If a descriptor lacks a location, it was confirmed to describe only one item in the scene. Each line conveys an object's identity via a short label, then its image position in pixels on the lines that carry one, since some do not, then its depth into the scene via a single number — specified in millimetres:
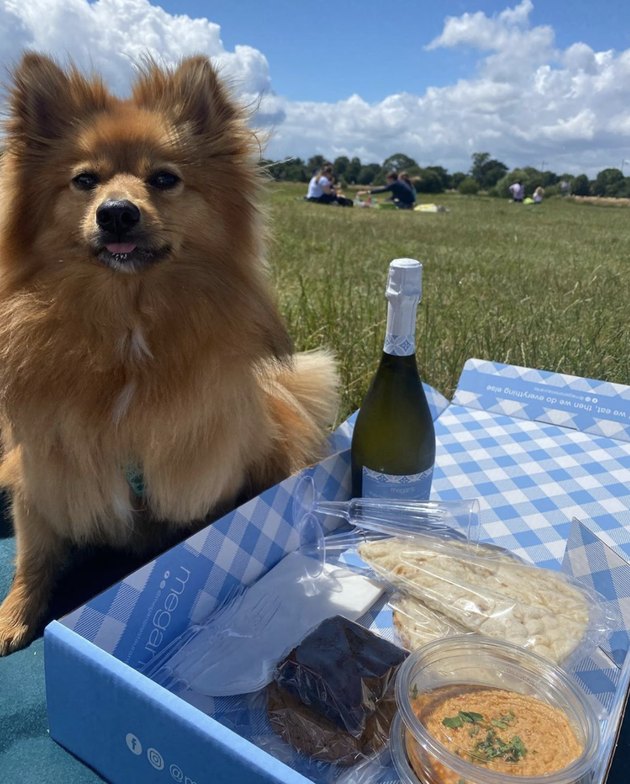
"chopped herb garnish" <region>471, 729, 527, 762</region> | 367
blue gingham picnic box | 367
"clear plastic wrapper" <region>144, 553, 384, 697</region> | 484
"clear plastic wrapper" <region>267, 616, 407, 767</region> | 426
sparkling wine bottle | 686
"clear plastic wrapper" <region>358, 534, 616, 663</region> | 493
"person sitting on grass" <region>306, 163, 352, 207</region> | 17421
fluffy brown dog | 592
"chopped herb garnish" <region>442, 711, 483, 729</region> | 389
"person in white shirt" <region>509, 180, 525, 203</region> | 26414
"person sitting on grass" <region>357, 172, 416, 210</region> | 18475
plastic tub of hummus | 362
